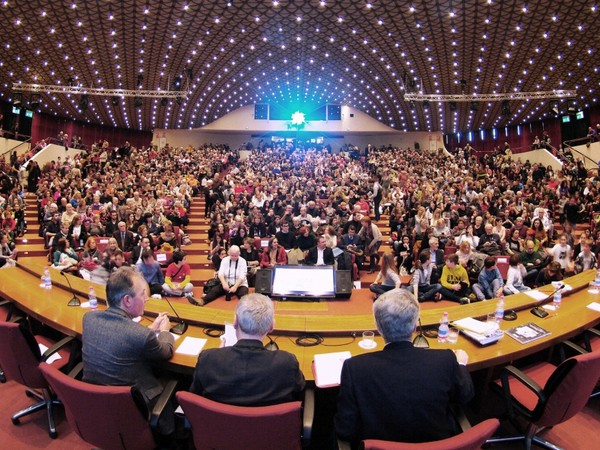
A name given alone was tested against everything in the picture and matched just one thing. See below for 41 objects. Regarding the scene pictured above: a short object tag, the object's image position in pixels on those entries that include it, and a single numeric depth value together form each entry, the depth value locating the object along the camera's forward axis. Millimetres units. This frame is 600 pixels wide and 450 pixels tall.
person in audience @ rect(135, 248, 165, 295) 6254
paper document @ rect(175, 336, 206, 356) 2934
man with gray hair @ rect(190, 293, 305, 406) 2027
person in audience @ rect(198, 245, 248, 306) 6246
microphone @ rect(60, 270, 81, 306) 3900
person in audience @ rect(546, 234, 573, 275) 7212
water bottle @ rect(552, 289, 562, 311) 4051
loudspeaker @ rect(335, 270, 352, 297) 6383
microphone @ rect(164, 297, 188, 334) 3312
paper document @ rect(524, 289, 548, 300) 4165
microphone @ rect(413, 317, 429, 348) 3082
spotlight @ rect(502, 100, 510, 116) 17062
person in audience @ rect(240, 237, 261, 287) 7369
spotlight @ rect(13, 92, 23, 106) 16053
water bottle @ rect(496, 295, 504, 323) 3609
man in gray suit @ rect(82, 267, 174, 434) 2441
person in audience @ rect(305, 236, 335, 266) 7340
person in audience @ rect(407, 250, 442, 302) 6359
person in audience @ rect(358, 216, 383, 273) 8250
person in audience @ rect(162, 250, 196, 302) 6340
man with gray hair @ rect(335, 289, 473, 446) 1902
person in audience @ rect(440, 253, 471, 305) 6254
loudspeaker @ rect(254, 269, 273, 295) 6141
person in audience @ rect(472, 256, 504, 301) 6047
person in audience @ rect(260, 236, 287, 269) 7469
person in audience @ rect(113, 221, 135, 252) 8469
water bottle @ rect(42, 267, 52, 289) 4426
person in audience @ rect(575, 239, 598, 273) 6844
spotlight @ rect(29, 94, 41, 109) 16984
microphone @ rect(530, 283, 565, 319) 3772
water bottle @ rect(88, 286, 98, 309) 3814
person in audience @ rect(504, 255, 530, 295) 6109
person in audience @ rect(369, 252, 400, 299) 6152
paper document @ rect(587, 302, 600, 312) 3893
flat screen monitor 5543
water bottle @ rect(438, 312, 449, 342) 3182
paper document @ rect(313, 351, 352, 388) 2527
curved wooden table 3000
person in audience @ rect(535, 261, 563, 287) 6036
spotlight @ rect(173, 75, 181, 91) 18375
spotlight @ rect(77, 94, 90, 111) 17203
